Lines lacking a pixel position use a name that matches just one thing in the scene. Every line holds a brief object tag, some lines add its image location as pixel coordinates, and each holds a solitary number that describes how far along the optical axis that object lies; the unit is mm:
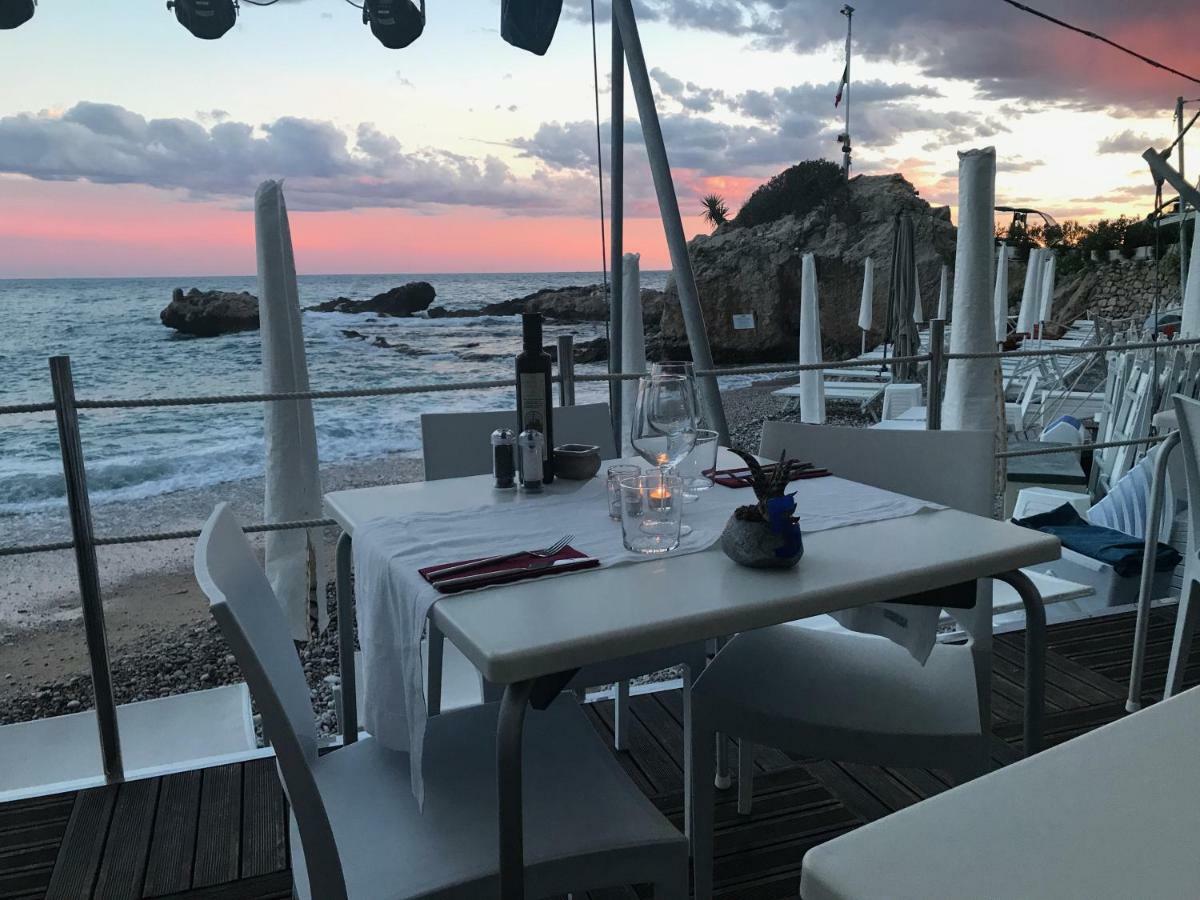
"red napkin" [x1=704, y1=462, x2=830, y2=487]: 1561
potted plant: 1073
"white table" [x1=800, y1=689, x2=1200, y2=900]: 390
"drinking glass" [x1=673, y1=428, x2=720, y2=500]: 1465
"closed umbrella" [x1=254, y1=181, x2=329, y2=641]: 2631
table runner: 1070
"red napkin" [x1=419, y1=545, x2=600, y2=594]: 1052
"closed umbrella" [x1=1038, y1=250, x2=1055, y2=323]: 12125
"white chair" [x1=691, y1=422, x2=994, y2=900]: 1292
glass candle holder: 1156
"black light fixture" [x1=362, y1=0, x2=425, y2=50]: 3590
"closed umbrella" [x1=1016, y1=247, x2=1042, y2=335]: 12016
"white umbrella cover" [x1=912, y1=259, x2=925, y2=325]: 10266
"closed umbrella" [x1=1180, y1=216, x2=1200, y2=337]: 5152
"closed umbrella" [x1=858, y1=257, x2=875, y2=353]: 12945
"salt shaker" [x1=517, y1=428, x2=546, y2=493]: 1551
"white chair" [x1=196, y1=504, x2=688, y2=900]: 886
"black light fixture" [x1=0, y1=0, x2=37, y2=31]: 2963
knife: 1046
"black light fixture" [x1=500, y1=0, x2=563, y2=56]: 3619
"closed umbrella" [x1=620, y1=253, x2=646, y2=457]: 4336
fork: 1083
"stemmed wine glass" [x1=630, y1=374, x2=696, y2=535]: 1367
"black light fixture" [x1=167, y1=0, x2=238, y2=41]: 3373
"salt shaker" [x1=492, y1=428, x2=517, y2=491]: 1580
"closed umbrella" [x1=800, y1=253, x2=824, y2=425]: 9328
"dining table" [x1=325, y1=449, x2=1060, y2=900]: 890
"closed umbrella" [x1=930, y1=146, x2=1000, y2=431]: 3066
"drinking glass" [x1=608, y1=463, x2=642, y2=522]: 1354
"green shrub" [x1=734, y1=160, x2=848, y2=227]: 27156
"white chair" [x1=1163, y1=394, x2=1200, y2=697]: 1726
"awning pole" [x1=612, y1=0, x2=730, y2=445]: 3592
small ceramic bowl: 1613
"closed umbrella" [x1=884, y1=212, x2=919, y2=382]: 10008
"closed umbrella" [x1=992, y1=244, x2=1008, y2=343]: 11804
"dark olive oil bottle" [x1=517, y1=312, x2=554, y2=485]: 1457
